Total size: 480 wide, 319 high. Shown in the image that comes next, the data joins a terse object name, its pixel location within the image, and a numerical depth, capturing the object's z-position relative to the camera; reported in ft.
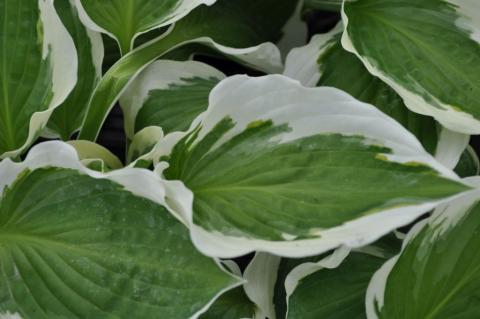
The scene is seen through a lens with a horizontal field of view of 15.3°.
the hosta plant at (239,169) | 2.78
